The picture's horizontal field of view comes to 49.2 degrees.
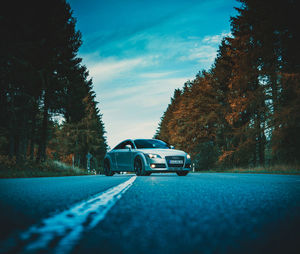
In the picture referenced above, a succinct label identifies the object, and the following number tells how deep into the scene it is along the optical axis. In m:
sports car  11.92
